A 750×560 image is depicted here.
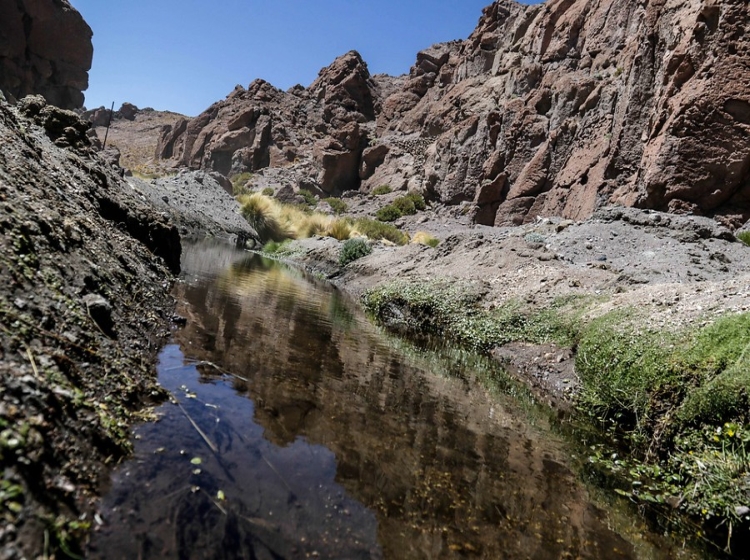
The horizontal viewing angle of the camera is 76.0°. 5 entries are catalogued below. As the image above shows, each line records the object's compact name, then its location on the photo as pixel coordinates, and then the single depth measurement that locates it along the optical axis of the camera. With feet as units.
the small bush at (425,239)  94.94
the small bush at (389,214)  154.20
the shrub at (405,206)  155.02
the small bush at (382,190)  181.47
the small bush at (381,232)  112.47
